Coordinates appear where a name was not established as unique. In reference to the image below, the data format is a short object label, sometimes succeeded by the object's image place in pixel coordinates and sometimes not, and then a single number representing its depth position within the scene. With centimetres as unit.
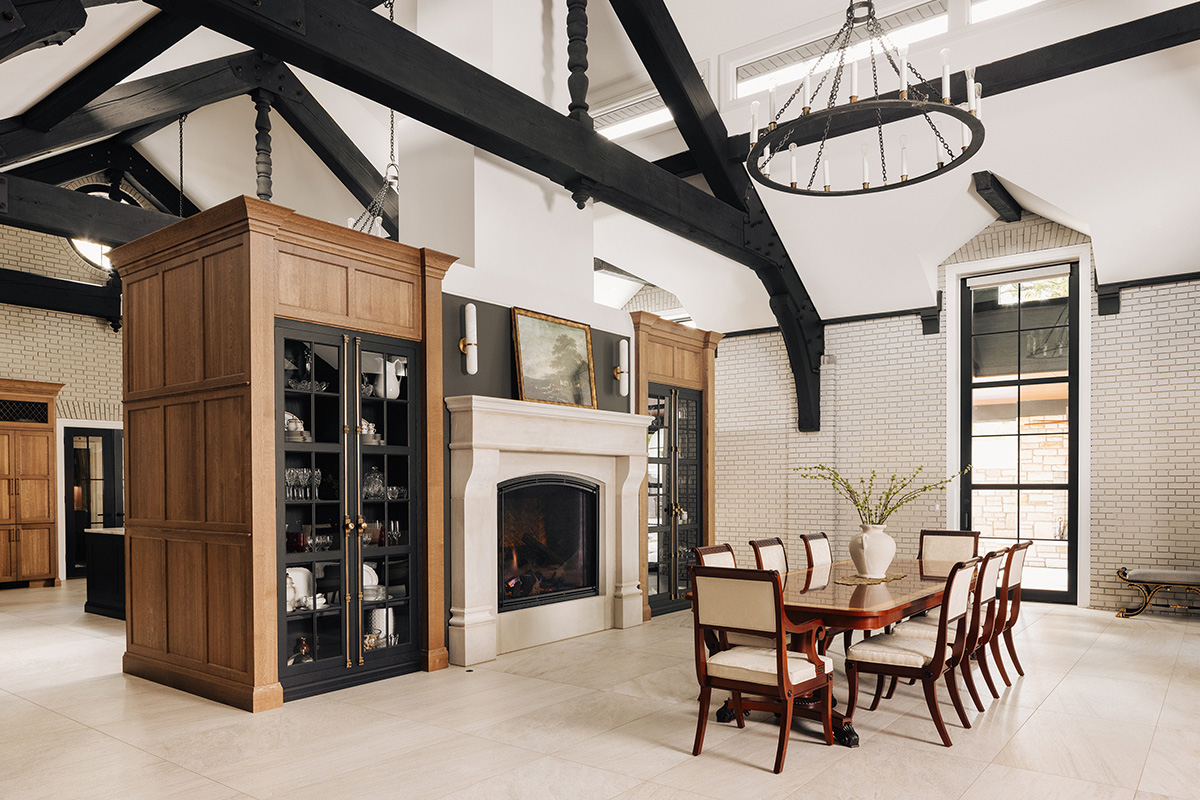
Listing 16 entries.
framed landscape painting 628
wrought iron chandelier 410
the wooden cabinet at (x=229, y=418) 465
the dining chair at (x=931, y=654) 407
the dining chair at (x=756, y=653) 371
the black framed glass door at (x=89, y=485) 1066
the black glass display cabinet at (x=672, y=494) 777
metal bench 716
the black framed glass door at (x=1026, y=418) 855
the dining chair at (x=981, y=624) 443
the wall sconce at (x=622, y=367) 719
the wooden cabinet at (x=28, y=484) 986
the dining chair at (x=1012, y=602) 509
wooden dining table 393
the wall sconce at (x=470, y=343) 581
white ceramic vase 512
